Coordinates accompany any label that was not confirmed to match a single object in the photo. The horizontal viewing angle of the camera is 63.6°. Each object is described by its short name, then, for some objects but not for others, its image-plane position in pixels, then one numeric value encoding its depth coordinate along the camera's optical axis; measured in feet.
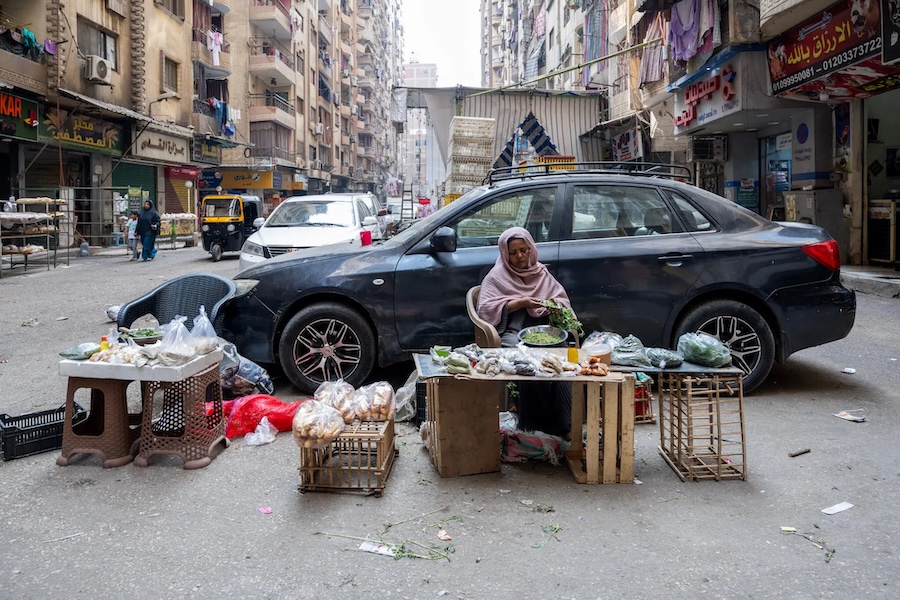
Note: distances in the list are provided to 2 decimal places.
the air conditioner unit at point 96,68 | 75.61
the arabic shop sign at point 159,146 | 89.97
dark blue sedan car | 18.39
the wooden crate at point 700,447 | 13.21
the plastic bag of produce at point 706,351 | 13.60
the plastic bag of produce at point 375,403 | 13.60
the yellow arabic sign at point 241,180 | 140.56
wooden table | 12.88
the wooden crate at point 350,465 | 12.67
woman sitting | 16.55
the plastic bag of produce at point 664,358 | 13.66
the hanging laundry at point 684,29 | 52.32
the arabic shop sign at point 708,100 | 49.70
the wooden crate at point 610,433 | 12.85
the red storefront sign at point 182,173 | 105.70
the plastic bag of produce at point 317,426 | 12.32
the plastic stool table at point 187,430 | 13.91
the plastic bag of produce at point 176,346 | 13.75
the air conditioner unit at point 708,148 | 63.46
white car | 38.09
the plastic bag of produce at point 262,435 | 15.49
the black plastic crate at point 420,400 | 16.60
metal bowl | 15.49
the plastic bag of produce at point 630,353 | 13.91
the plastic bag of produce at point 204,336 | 14.53
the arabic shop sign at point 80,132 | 71.61
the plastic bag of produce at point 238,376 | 17.95
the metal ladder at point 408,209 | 148.60
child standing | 68.44
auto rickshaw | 68.74
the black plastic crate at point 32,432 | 14.29
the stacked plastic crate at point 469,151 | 62.39
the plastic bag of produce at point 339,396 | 13.47
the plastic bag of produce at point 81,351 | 13.84
